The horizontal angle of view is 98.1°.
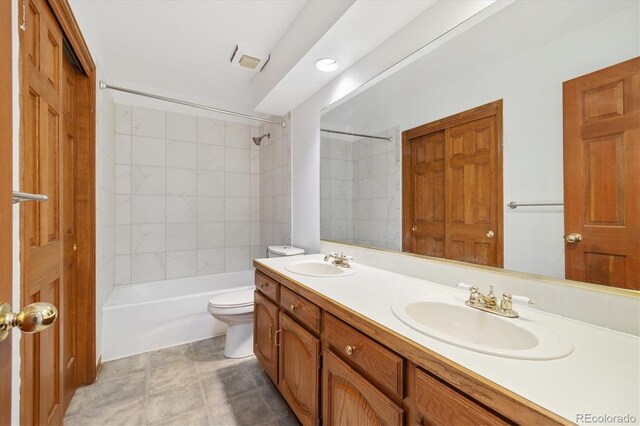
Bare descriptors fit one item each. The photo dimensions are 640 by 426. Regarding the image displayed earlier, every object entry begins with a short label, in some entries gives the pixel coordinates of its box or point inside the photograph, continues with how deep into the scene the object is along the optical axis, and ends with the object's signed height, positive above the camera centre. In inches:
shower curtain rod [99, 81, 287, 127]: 78.6 +36.8
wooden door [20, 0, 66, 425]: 29.5 +1.4
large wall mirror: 32.7 +11.0
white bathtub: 83.4 -34.4
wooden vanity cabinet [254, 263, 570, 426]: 23.0 -19.3
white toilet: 81.6 -31.1
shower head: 124.7 +34.4
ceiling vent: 83.6 +49.1
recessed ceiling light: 70.3 +38.9
